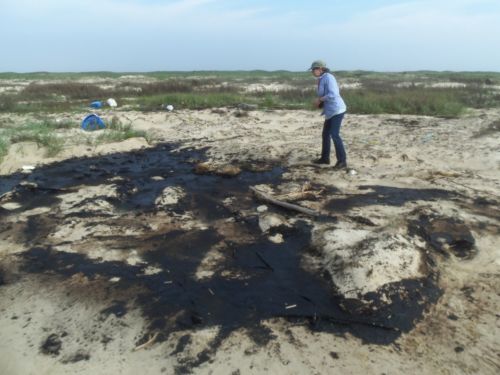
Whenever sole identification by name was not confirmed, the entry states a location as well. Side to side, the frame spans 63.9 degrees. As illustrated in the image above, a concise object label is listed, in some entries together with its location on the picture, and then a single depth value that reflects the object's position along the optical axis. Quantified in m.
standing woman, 6.09
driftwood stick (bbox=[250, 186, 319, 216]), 4.57
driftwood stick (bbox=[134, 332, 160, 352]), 2.66
